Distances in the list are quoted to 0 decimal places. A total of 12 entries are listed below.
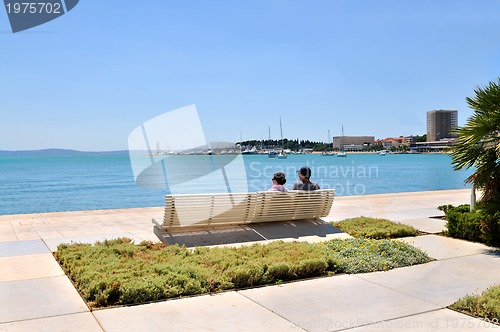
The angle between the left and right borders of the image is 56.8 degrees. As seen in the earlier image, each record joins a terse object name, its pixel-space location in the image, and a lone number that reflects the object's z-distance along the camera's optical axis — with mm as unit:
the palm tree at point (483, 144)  7556
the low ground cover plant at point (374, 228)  8373
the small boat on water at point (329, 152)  155000
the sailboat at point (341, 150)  145125
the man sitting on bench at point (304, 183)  9531
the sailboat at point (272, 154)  126625
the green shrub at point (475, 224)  7554
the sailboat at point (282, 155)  115456
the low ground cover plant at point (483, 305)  4340
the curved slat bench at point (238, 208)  7812
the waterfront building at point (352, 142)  147938
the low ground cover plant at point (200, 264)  4996
